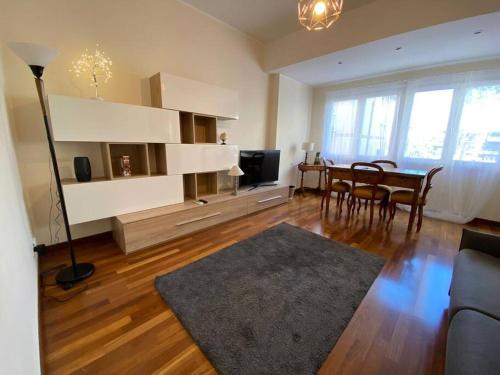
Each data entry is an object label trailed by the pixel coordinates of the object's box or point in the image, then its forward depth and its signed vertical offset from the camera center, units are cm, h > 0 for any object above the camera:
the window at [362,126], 392 +48
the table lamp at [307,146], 457 +5
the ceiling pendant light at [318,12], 151 +104
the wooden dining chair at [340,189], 342 -67
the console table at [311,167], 456 -42
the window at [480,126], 296 +38
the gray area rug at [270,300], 118 -116
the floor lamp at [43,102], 129 +30
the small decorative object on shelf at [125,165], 228 -23
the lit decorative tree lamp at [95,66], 204 +79
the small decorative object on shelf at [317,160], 470 -27
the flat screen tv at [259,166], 352 -34
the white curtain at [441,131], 305 +33
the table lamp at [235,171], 308 -36
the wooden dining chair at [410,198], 272 -66
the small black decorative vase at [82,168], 193 -23
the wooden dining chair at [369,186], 293 -53
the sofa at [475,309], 78 -77
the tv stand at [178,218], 211 -88
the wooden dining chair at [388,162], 356 -22
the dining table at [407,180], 267 -41
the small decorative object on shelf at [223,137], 314 +14
